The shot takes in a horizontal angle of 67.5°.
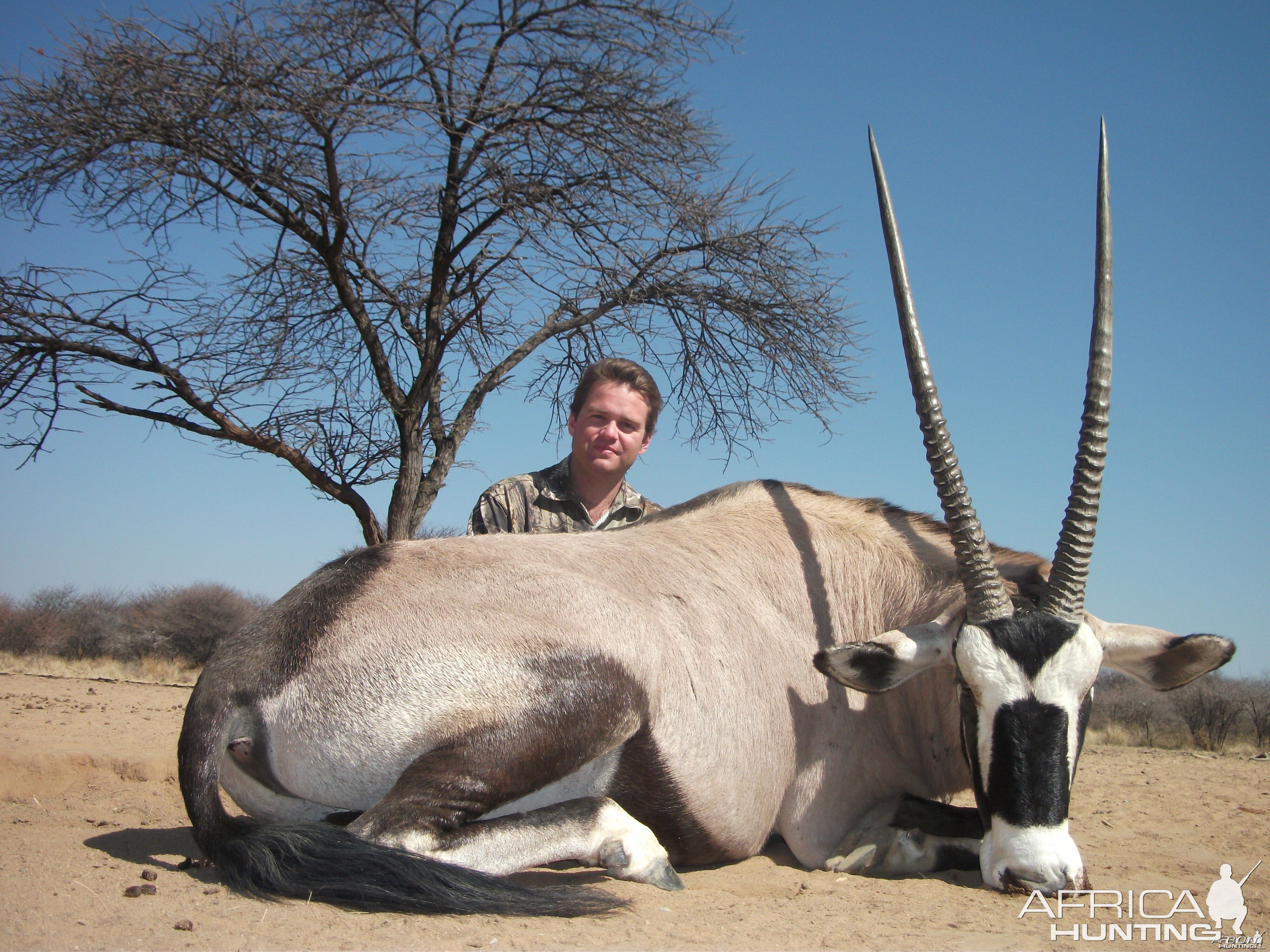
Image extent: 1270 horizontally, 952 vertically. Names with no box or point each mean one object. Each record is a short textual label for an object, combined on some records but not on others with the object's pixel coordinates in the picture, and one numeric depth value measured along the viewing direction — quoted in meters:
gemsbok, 3.15
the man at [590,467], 5.64
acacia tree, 8.04
